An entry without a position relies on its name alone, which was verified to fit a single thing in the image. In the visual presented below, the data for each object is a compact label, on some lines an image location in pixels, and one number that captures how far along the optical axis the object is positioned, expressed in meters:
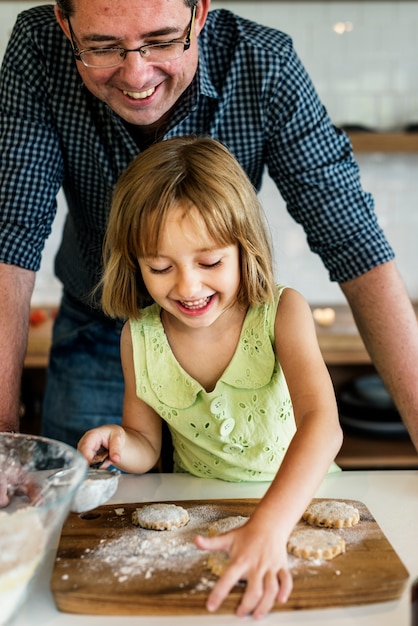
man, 1.54
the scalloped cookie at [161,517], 1.14
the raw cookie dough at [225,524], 1.11
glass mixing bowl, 0.87
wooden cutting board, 0.96
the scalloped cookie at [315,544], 1.04
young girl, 1.28
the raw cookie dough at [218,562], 1.00
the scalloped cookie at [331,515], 1.14
